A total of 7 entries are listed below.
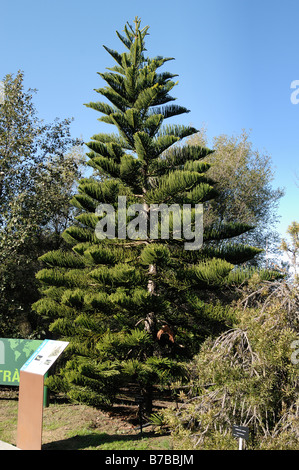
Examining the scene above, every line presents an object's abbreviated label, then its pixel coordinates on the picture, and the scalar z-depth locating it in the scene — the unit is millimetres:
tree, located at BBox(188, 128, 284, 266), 16094
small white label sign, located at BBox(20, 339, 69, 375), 5984
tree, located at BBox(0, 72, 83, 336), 11398
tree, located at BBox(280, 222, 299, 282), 5641
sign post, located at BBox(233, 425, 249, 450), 4699
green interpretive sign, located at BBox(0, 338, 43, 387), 9055
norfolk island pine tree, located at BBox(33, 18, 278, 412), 7625
